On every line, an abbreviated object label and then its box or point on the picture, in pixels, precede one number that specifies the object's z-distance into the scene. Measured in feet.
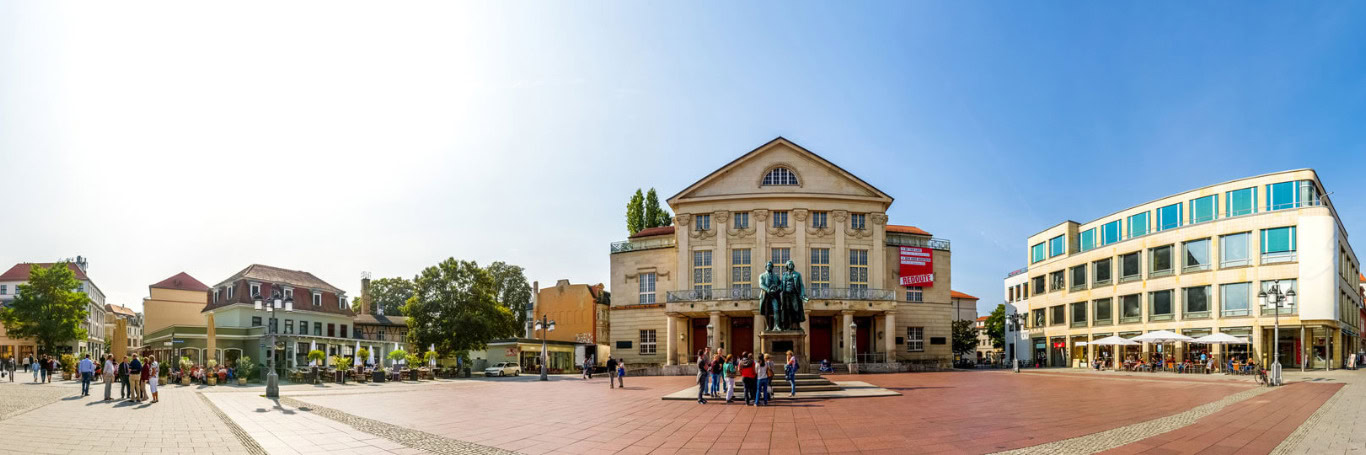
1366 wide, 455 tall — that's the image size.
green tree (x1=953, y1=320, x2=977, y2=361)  262.88
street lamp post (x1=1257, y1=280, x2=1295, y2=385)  101.14
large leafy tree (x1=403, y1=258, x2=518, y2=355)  176.24
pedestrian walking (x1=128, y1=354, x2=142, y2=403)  76.64
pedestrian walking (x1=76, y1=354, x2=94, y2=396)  87.71
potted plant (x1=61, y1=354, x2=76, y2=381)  139.44
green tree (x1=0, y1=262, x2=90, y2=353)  181.88
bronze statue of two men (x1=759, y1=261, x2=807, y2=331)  94.32
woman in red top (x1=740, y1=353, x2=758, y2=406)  67.92
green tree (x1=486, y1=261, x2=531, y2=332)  262.47
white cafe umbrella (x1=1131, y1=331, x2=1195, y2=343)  145.73
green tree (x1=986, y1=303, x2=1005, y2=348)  318.04
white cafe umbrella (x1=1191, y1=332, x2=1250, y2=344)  143.33
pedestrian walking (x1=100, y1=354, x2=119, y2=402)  78.14
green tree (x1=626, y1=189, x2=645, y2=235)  252.83
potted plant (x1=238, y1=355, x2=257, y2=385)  119.55
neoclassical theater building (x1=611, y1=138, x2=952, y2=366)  174.42
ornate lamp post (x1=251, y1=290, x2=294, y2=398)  82.32
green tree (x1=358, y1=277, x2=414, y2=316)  300.81
